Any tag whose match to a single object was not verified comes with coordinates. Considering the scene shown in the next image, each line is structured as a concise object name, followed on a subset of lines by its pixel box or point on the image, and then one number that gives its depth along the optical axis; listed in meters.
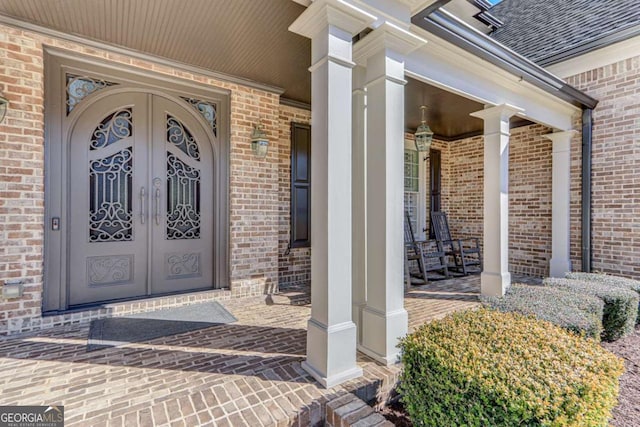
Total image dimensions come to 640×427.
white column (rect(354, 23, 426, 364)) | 2.33
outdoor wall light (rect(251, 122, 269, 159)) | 3.99
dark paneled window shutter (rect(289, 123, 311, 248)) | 4.67
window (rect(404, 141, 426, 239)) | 6.64
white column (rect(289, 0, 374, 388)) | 2.01
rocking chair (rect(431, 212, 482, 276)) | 5.55
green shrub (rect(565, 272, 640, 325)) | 3.61
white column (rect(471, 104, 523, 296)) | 3.91
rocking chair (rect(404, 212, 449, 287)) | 4.85
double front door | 3.15
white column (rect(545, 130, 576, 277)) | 4.97
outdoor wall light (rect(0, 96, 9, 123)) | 2.62
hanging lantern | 4.79
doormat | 2.62
